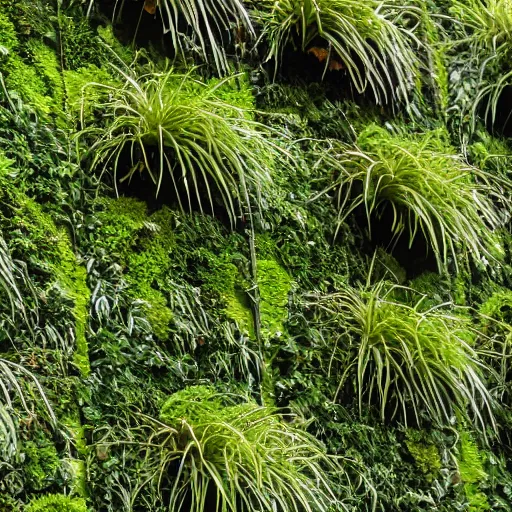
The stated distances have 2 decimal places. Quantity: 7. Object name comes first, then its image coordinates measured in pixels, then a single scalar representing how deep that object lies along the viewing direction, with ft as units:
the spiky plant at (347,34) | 24.34
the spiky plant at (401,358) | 21.70
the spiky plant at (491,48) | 28.14
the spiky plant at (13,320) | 16.20
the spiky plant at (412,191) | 23.53
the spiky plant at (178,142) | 20.22
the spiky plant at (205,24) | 22.16
